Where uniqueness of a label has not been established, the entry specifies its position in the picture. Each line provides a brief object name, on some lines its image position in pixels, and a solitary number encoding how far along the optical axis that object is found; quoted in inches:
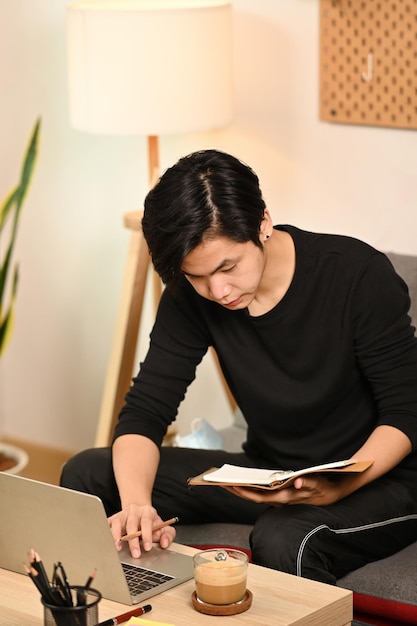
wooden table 116.0
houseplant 191.6
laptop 118.7
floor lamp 168.9
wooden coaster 116.5
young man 132.5
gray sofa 131.8
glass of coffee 116.4
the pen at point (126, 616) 113.4
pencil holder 109.7
